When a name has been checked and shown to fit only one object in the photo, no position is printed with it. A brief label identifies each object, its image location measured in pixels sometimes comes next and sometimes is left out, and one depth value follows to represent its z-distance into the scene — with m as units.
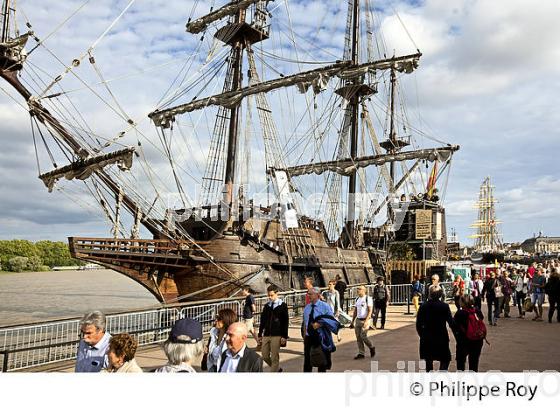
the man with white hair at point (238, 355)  3.96
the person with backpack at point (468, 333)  6.62
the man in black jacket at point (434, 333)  6.51
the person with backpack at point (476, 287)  12.95
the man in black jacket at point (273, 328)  7.11
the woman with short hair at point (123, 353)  3.90
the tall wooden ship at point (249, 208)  18.77
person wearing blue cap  3.63
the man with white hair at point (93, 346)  4.46
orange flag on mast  40.38
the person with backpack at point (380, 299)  12.38
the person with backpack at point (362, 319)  8.80
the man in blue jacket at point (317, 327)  6.40
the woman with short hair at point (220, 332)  4.72
